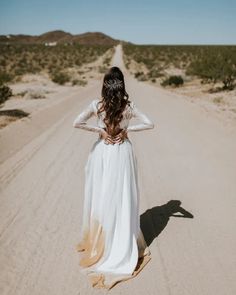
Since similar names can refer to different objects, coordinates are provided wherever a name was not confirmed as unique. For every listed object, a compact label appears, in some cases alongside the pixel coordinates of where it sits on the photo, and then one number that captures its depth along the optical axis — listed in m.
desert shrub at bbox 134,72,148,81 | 35.22
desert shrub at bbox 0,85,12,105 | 17.12
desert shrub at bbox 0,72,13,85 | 18.89
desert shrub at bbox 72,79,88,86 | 30.91
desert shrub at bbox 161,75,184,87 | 30.56
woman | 4.23
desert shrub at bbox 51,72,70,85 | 31.31
